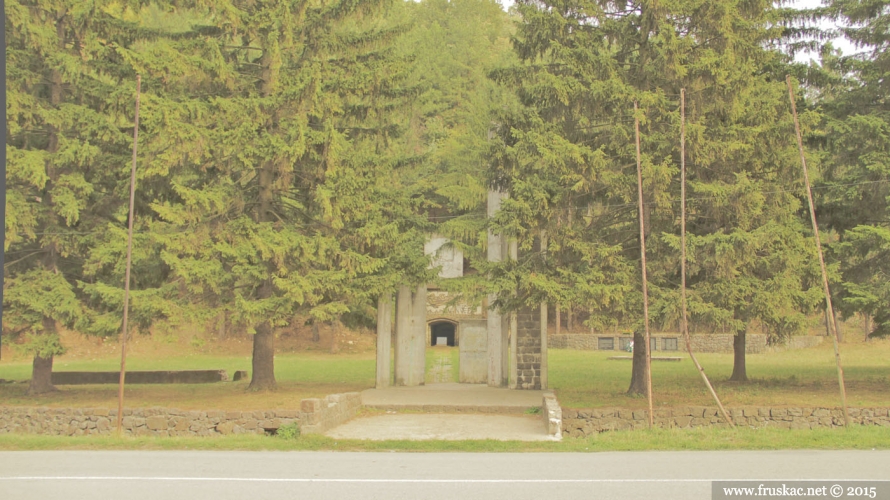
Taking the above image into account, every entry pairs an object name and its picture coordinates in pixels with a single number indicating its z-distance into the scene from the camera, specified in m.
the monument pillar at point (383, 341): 21.53
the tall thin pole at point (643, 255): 14.70
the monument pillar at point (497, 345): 21.42
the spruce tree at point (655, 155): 17.30
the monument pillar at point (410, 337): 21.80
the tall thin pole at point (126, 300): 14.43
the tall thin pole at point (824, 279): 14.48
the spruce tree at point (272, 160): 17.91
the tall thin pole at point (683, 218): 14.83
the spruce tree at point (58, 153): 18.78
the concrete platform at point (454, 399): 17.61
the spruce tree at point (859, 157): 18.45
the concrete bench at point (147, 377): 25.59
